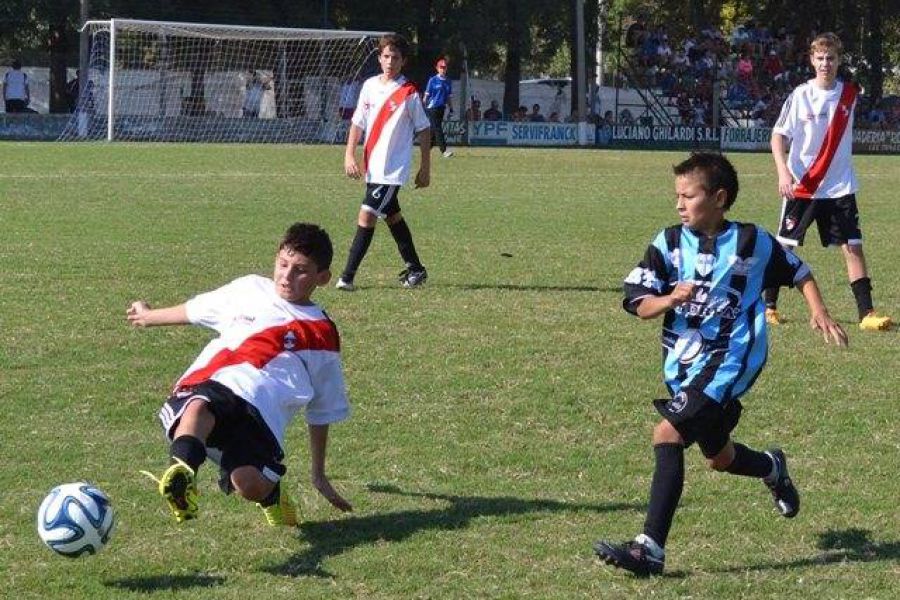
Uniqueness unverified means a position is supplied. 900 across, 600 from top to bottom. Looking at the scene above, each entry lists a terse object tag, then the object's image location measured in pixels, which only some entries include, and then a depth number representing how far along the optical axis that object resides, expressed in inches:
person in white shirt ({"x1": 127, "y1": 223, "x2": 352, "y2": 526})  384.8
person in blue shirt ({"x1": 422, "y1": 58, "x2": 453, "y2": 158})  2275.8
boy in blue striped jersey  371.6
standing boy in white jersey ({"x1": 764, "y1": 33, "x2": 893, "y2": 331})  776.9
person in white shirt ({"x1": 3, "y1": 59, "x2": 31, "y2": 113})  2778.1
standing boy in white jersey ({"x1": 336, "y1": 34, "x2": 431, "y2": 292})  855.1
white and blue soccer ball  356.8
